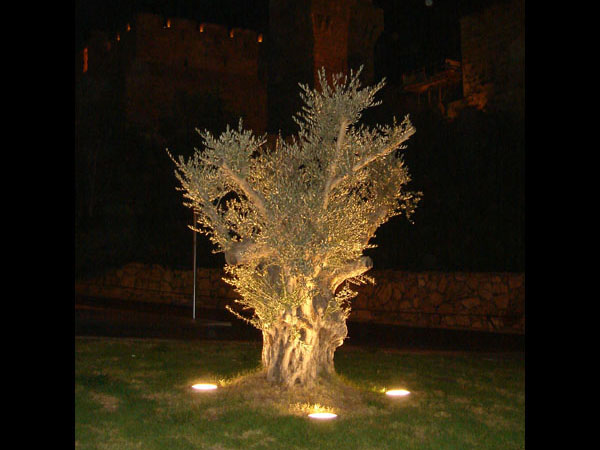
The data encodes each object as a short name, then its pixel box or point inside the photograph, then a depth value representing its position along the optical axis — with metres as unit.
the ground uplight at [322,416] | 7.40
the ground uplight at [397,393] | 8.74
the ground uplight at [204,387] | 8.86
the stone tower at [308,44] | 36.03
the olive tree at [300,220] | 8.03
